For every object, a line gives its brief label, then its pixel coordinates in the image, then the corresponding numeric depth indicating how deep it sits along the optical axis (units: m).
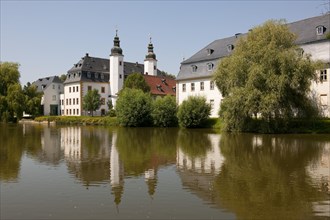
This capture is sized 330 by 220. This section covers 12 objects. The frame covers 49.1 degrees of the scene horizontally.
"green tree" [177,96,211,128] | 46.72
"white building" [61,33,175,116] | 82.81
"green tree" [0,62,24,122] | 66.38
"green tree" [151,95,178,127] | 50.97
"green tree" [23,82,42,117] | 68.56
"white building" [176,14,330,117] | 42.75
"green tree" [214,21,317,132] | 34.06
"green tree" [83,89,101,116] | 76.50
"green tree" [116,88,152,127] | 53.34
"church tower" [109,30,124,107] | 83.81
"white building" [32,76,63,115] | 91.62
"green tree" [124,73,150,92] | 68.69
